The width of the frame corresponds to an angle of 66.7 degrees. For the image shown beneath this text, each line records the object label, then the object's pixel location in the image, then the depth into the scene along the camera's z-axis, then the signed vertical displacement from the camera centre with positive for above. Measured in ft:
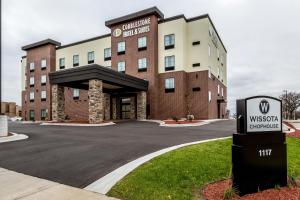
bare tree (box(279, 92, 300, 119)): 213.66 +1.34
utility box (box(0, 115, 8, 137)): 43.98 -4.27
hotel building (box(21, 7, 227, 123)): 91.82 +15.35
